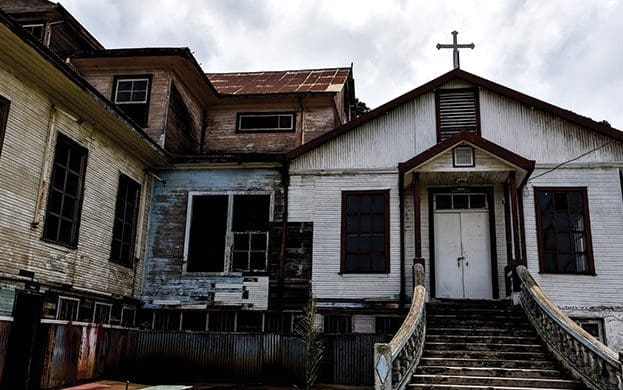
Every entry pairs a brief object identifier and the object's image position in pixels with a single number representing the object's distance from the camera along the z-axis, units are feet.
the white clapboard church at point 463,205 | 42.27
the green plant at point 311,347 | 37.88
